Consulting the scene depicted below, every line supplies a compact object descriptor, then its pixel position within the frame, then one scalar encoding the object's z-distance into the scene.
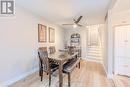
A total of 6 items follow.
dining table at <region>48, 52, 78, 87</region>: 1.43
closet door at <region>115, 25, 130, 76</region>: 1.97
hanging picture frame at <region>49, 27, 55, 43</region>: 3.06
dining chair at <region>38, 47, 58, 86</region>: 1.55
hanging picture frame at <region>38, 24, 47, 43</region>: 2.45
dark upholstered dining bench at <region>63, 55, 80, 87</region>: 1.49
